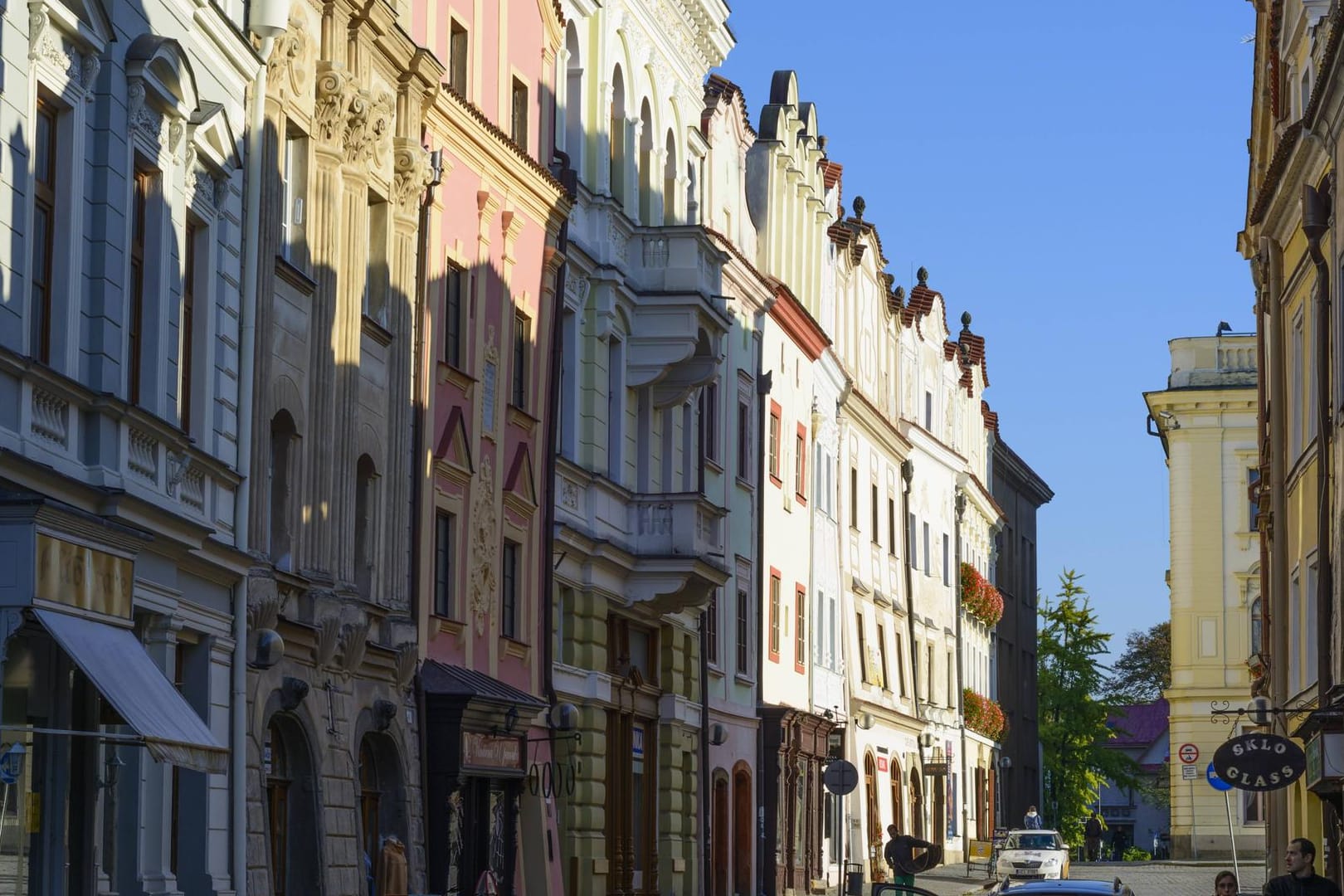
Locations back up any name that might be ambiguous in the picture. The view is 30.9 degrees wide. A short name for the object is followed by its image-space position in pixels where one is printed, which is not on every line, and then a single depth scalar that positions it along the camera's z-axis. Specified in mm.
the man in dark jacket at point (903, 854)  34719
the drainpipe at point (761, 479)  48062
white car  56219
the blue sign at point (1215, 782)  27844
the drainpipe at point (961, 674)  73750
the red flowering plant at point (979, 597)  75750
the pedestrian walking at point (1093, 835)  92688
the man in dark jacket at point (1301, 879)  19938
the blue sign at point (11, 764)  15484
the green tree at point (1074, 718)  94188
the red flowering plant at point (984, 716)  75312
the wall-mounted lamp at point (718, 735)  43625
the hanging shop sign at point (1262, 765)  25297
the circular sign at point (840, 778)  37438
